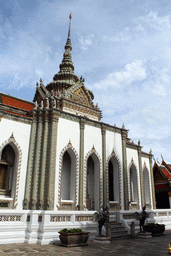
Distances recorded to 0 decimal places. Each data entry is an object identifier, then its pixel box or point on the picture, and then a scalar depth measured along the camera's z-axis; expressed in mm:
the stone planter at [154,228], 12180
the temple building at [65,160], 13977
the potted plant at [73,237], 8906
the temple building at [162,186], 23377
